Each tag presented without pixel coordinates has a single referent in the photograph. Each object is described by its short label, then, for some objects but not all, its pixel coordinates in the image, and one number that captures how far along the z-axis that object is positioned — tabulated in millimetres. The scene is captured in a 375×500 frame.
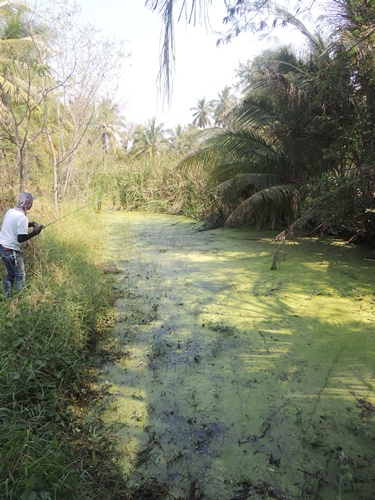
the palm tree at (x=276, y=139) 4793
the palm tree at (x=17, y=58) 4402
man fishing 2846
